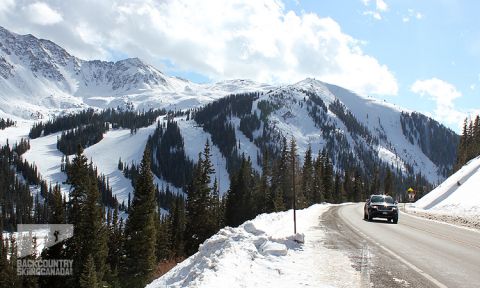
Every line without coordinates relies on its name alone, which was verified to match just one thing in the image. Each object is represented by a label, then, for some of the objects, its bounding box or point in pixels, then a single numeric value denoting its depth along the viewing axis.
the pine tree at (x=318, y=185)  86.09
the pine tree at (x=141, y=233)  40.09
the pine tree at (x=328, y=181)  95.75
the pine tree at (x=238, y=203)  73.69
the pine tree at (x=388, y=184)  127.50
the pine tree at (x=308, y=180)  82.38
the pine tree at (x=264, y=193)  73.62
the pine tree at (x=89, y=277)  32.34
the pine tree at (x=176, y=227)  69.44
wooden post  18.07
